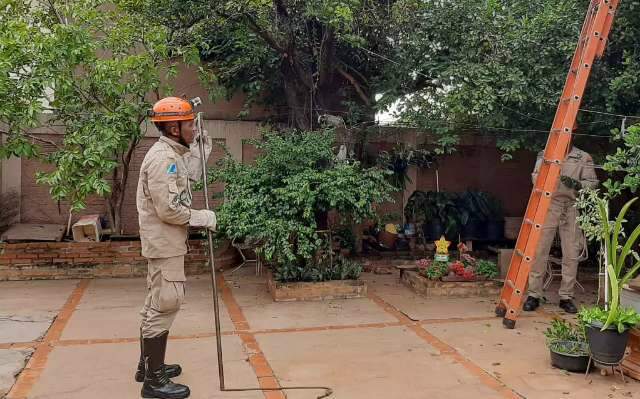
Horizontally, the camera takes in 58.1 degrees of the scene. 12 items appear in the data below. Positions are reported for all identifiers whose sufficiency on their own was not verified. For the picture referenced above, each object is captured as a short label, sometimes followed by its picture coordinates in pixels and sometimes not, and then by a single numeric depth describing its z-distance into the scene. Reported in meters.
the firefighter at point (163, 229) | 4.05
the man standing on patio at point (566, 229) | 6.61
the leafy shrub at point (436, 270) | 7.37
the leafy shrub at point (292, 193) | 6.64
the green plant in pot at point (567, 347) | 4.64
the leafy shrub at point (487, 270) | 7.57
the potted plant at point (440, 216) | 9.77
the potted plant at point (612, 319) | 4.37
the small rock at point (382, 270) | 8.88
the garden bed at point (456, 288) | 7.26
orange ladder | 5.59
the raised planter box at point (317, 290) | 7.01
